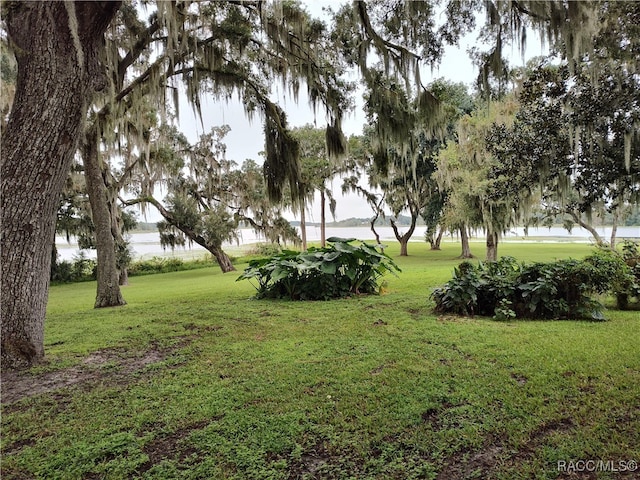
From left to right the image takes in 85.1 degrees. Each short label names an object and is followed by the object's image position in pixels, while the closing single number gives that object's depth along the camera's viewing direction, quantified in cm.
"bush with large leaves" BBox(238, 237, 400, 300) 666
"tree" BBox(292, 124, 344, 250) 1744
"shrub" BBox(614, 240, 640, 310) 474
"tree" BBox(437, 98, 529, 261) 1080
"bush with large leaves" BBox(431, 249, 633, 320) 441
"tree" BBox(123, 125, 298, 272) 1463
